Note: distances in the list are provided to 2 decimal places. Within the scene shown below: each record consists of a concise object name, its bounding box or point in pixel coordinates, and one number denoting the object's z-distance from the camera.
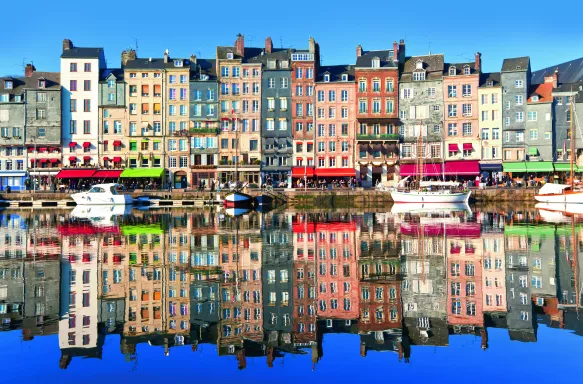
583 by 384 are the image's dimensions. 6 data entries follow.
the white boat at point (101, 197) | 66.19
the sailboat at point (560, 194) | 60.97
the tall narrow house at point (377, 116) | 77.38
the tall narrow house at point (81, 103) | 79.38
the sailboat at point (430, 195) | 65.12
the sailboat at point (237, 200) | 63.41
